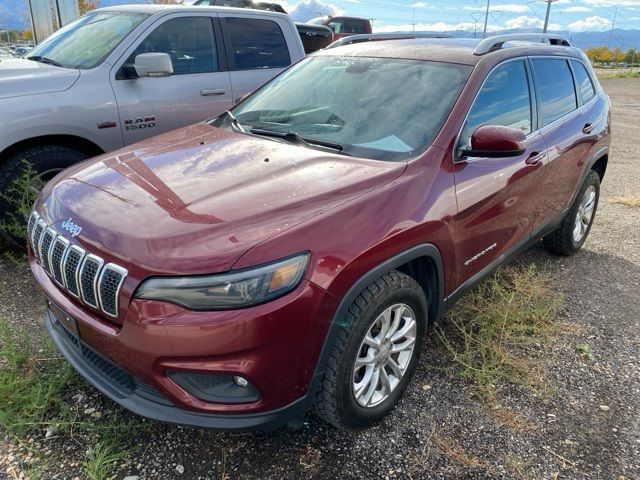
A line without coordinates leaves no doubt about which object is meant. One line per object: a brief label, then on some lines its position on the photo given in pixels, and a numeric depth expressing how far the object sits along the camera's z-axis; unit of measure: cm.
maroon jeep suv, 187
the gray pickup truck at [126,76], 378
